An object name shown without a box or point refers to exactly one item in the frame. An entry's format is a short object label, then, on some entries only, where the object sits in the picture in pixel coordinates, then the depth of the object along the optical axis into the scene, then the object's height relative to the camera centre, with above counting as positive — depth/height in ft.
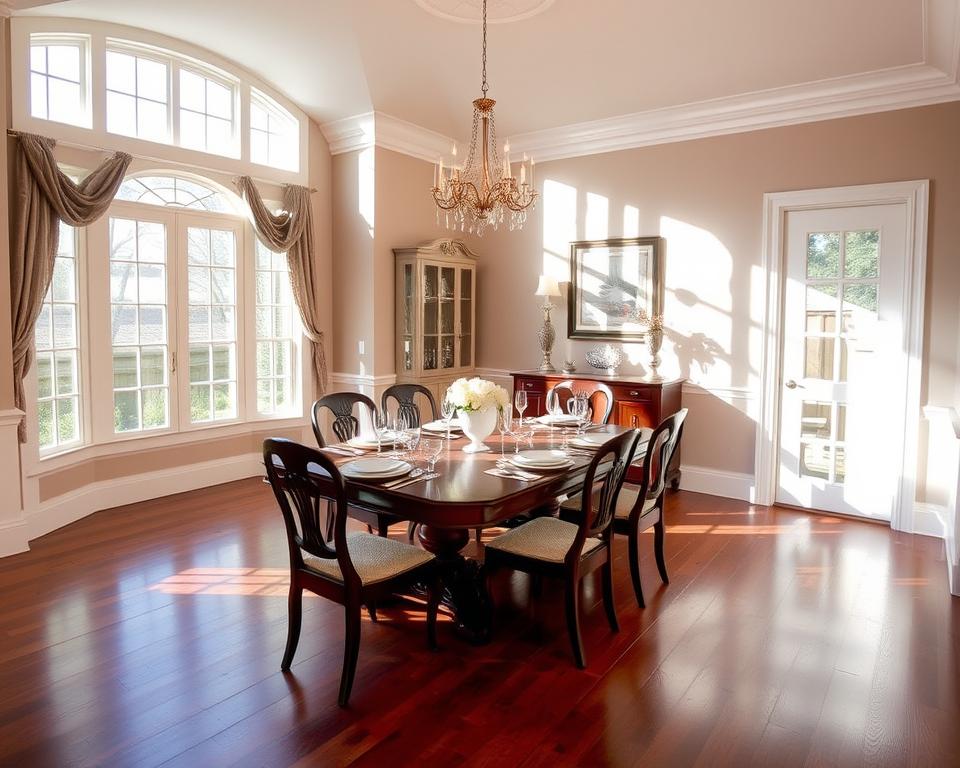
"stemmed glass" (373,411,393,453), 11.78 -1.33
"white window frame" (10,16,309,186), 14.58 +5.87
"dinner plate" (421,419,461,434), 13.32 -1.54
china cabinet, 20.43 +1.05
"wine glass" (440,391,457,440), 11.84 -1.12
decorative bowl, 19.83 -0.30
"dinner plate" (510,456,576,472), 10.45 -1.76
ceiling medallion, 15.35 +7.52
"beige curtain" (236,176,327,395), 18.86 +2.95
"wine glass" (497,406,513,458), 12.24 -1.28
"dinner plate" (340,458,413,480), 9.83 -1.78
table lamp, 19.90 +0.73
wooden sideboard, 17.70 -1.33
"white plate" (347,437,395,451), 11.92 -1.68
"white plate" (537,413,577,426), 13.74 -1.41
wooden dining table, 8.97 -2.02
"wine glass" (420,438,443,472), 10.71 -1.70
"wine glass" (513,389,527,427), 12.48 -0.95
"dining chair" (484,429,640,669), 9.71 -2.89
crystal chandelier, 12.28 +2.76
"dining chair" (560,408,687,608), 11.30 -2.73
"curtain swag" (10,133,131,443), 14.17 +2.41
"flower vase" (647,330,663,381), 18.86 +0.05
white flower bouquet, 11.39 -0.79
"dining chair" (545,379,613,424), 15.08 -1.06
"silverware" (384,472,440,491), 9.59 -1.88
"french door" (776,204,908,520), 16.03 -0.25
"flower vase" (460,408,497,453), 11.56 -1.30
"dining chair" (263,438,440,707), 8.73 -2.89
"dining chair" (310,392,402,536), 13.23 -1.27
